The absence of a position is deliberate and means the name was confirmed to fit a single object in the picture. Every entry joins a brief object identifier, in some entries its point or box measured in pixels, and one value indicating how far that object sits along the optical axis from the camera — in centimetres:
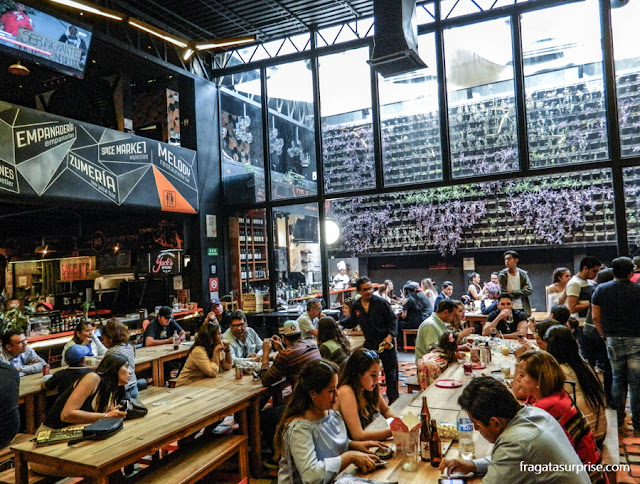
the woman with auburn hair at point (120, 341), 438
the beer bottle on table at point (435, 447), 241
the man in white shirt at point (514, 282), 675
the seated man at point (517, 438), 184
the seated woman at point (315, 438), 236
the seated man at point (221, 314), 763
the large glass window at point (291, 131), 891
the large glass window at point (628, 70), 674
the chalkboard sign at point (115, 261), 1124
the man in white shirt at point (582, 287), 564
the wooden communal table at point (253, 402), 411
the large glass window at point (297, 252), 1056
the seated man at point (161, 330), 664
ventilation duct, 562
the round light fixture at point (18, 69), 720
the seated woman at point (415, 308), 870
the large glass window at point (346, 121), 847
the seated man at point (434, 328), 491
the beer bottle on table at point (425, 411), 250
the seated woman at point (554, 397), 226
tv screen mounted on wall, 566
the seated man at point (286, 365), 417
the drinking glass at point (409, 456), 239
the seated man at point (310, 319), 629
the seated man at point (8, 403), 364
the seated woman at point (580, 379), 283
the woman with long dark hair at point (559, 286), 665
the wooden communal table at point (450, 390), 333
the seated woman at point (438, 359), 420
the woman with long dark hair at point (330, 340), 441
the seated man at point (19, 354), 498
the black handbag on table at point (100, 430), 298
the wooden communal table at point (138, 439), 269
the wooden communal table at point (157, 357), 563
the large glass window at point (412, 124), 793
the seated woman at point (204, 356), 469
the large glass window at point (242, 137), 935
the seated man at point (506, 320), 571
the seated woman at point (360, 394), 284
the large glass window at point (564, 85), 697
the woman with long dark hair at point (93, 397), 327
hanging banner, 612
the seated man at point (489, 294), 929
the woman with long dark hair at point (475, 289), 1063
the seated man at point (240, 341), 544
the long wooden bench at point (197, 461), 317
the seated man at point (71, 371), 381
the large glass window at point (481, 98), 748
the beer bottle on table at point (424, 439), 248
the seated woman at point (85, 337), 525
